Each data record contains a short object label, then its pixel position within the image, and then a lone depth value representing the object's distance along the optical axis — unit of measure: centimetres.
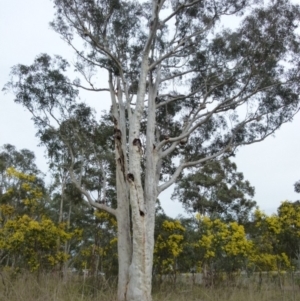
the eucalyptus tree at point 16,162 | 2314
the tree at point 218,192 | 2367
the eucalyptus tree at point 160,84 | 1193
